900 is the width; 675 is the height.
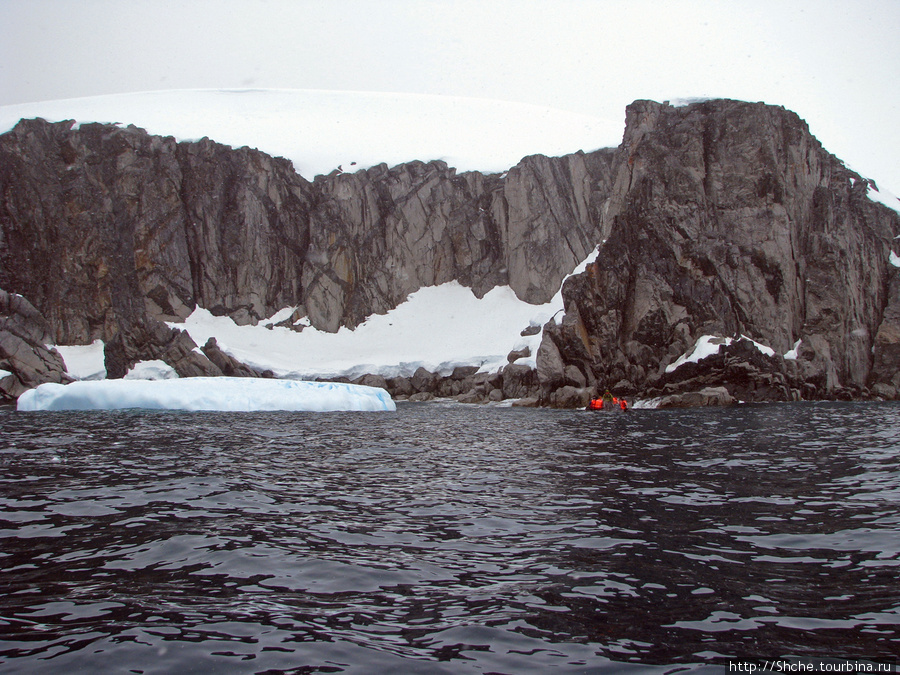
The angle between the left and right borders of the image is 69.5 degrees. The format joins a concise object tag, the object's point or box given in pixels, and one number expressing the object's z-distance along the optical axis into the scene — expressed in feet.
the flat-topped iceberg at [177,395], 111.96
